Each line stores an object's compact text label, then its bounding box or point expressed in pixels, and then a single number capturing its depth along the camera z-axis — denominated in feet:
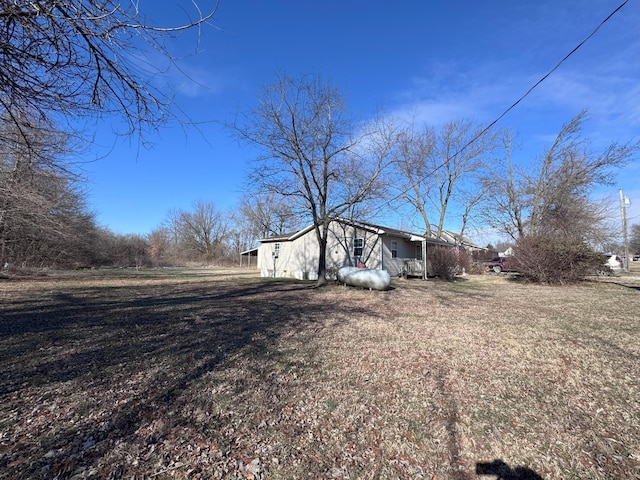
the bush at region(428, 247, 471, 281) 55.06
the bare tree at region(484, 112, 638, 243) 70.49
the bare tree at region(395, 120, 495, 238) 80.38
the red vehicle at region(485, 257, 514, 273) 81.20
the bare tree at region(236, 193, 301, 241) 121.80
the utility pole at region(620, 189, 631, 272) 73.10
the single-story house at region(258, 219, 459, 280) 55.57
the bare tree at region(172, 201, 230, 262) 160.56
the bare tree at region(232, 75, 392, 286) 43.50
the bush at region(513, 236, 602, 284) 44.06
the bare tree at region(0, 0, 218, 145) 7.55
